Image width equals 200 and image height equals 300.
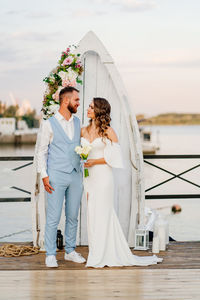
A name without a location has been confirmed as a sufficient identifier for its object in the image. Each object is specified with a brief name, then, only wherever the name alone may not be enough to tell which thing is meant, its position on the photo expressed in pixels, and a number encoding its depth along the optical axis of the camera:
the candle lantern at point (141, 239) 5.22
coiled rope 4.99
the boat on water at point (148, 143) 46.09
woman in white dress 4.54
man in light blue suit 4.52
